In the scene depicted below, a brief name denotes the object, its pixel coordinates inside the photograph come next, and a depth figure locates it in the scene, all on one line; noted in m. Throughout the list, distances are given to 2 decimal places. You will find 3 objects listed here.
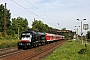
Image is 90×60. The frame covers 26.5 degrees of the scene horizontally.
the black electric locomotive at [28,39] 32.97
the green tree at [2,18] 93.91
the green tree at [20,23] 115.54
